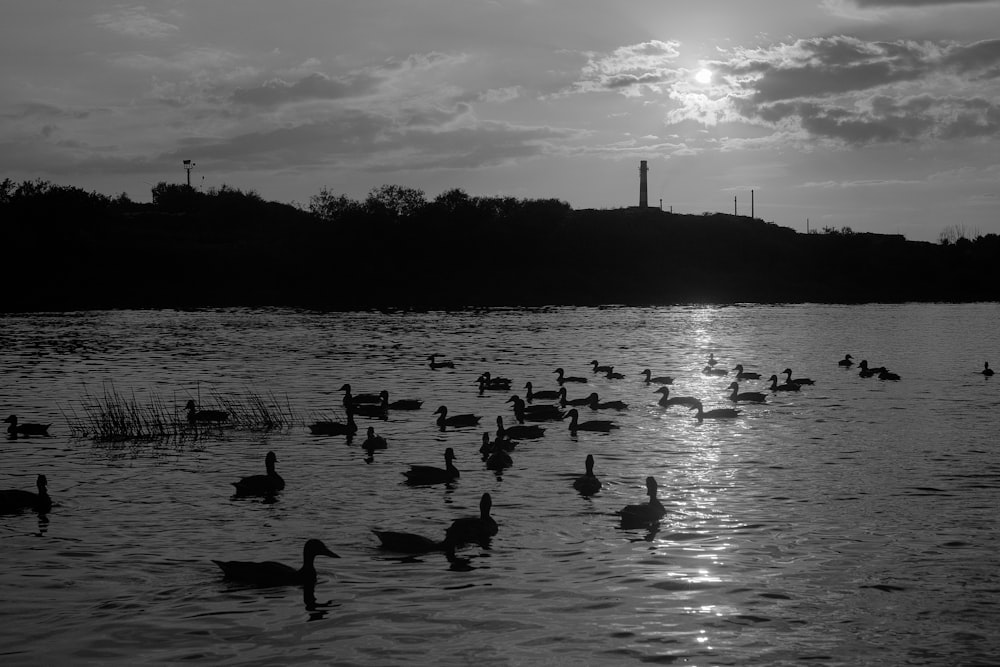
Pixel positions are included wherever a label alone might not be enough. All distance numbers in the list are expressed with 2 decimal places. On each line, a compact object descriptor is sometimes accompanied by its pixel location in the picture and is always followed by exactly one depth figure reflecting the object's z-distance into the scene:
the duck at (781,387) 37.39
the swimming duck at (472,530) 15.85
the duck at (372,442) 24.59
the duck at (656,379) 39.09
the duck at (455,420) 29.25
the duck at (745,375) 40.75
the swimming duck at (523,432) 27.20
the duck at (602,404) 32.84
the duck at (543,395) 36.06
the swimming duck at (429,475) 20.84
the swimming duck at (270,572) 14.16
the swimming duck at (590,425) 28.20
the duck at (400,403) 32.53
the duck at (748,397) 34.66
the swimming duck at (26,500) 18.34
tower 168.82
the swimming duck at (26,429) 27.20
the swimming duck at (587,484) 19.97
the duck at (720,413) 31.06
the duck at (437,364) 45.88
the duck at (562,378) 39.59
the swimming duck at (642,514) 17.19
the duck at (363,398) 32.91
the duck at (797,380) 38.06
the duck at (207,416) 28.77
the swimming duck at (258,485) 19.70
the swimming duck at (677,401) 33.36
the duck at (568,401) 33.66
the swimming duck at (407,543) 15.74
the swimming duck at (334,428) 27.31
